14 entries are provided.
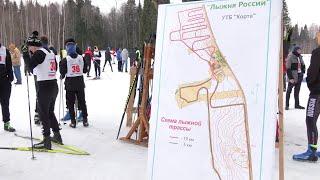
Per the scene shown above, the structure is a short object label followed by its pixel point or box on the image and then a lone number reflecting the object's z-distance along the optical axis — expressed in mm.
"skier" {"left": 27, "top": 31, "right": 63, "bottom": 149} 6062
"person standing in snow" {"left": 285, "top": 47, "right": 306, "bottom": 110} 10203
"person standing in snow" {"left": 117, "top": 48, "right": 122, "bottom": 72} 25866
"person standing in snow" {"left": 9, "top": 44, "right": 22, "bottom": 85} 17019
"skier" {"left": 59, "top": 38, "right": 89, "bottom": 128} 7727
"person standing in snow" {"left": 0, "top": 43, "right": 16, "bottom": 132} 7383
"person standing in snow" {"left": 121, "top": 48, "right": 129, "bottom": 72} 25775
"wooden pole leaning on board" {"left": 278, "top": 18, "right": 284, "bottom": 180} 3438
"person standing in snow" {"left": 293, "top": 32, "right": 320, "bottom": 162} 5441
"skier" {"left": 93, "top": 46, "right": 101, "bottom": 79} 20578
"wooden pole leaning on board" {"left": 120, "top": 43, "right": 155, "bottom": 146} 6449
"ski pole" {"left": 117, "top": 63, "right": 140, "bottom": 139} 7048
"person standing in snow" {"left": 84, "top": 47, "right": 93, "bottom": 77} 19627
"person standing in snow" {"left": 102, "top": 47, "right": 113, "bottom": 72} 25453
